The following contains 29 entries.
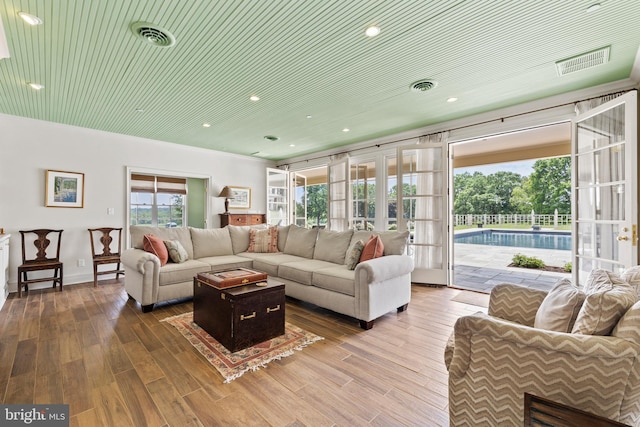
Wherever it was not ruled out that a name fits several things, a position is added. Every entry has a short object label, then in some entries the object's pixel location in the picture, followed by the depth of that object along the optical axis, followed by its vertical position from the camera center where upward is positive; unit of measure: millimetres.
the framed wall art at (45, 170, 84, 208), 4344 +440
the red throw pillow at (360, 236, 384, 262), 3126 -376
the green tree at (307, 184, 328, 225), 10789 +508
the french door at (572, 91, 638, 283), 2473 +281
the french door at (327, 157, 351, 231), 5465 +426
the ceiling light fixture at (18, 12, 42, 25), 1963 +1422
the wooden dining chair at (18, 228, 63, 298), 3883 -590
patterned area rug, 2039 -1096
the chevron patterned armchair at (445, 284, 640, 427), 999 -610
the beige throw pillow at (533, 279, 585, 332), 1277 -449
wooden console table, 6268 -61
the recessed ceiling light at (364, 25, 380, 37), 2117 +1425
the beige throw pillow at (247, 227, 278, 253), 4496 -398
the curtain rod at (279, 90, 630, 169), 3115 +1346
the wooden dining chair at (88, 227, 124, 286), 4409 -520
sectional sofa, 2807 -615
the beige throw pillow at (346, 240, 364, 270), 3178 -446
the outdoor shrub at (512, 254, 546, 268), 5826 -978
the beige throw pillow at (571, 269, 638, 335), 1087 -371
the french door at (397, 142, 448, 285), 4363 +160
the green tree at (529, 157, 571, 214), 8719 +982
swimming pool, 8820 -806
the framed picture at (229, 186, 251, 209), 6645 +443
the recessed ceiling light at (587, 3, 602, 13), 1871 +1409
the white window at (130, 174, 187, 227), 7082 +434
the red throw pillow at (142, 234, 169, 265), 3449 -376
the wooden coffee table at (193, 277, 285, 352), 2285 -840
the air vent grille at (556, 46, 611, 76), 2463 +1433
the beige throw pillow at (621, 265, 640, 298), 1353 -313
